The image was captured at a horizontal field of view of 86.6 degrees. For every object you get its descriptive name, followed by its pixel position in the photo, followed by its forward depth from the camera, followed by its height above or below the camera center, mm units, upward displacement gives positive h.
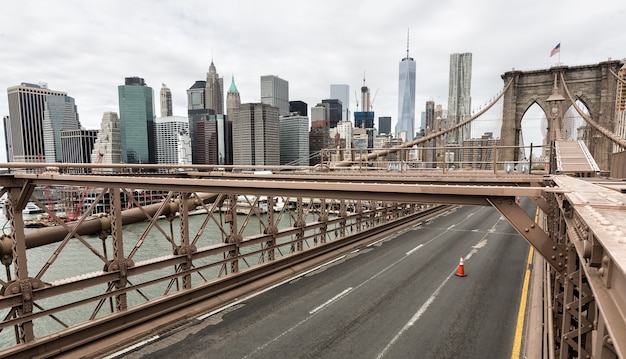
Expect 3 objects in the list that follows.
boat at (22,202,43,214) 83750 -13150
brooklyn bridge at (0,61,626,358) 4824 -5125
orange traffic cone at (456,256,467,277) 15400 -5479
